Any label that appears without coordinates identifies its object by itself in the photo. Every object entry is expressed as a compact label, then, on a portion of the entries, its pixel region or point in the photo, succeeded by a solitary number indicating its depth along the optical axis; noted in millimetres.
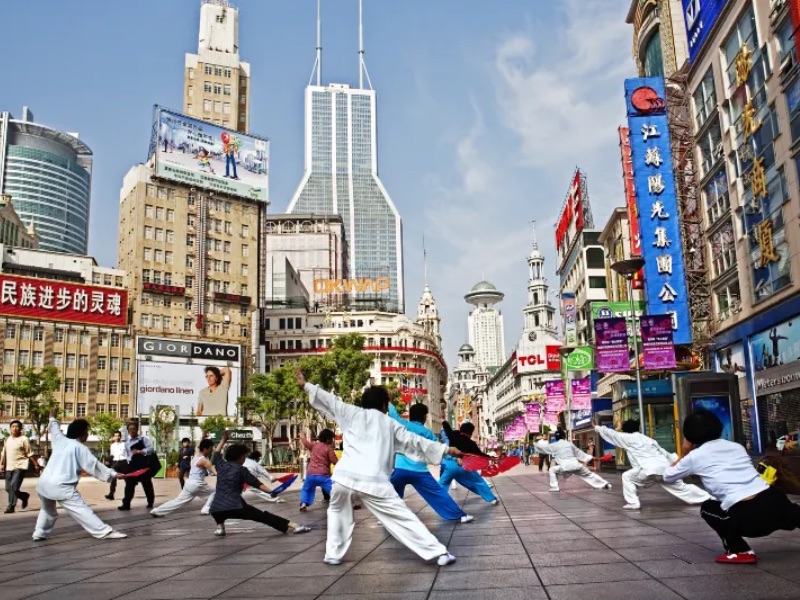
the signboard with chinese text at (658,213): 37000
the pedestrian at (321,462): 14086
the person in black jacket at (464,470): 12477
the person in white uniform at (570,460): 17422
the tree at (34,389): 50281
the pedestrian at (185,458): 23641
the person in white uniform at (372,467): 7164
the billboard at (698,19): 34978
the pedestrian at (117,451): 22345
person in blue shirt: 10586
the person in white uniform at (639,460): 12438
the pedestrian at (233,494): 9859
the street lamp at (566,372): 58106
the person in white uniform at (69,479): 10031
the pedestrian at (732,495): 6488
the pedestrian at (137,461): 15617
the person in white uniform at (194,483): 12751
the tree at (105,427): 62656
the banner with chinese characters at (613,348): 30016
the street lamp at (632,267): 26352
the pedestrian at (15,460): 15055
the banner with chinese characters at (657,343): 29344
